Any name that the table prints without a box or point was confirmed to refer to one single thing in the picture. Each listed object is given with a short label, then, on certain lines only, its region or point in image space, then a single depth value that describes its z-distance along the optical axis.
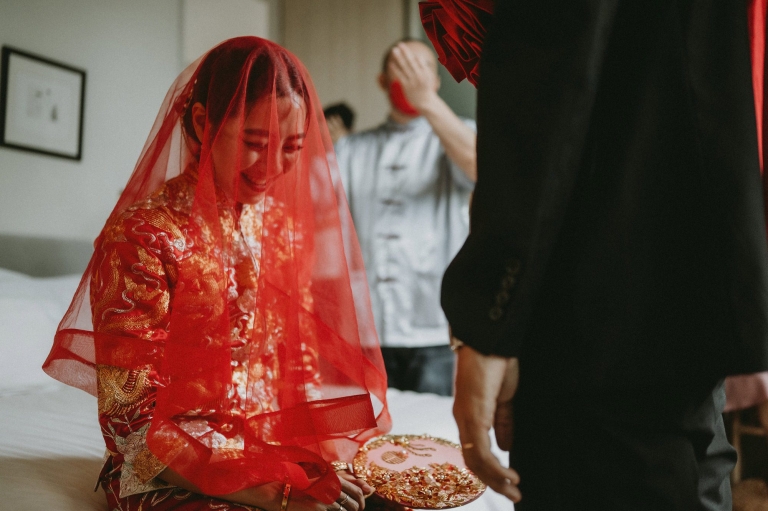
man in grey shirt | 2.00
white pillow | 1.43
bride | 0.72
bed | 0.86
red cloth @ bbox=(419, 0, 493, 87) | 0.61
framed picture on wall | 1.75
